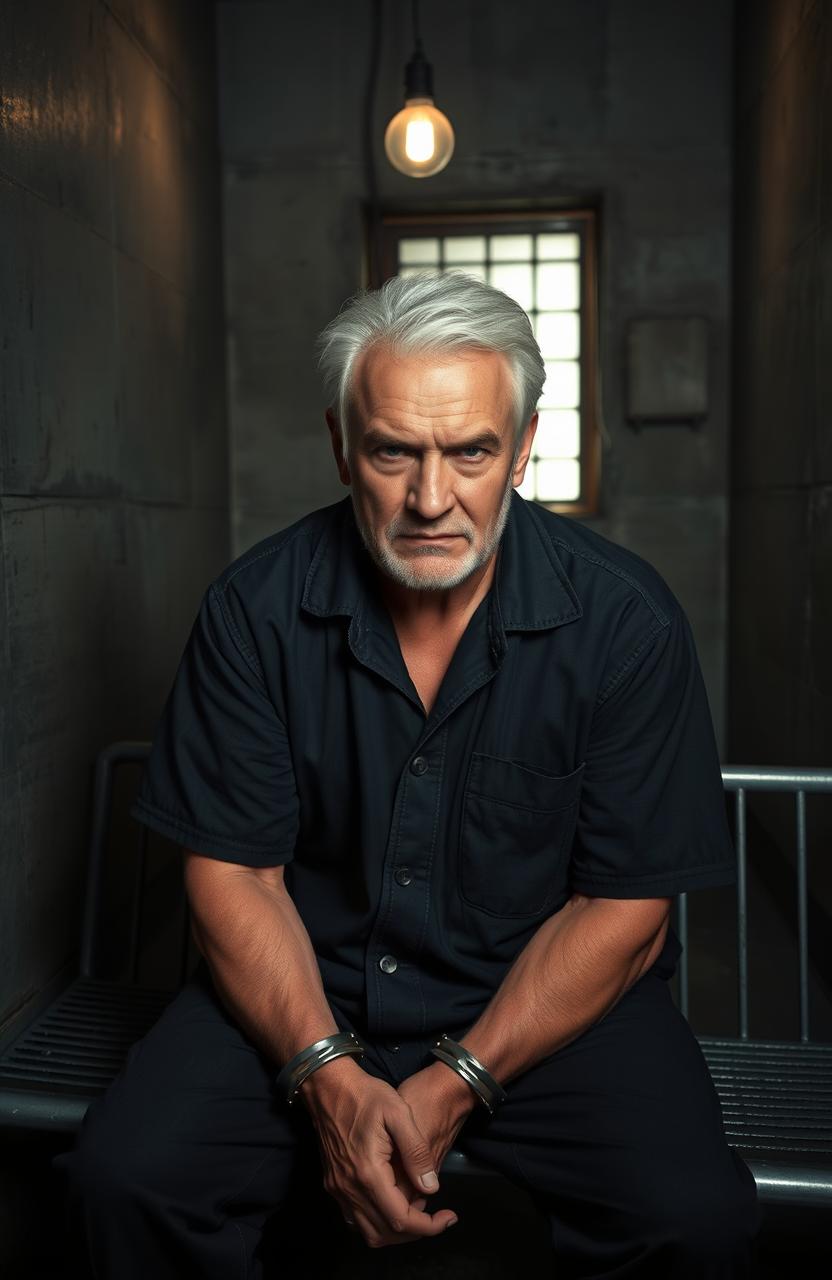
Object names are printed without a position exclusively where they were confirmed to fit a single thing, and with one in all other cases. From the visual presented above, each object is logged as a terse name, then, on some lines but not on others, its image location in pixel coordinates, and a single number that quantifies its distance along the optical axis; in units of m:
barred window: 5.70
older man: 1.73
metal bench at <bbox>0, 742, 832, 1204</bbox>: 1.84
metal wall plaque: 5.42
